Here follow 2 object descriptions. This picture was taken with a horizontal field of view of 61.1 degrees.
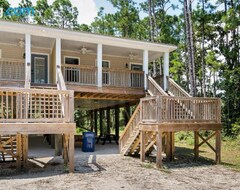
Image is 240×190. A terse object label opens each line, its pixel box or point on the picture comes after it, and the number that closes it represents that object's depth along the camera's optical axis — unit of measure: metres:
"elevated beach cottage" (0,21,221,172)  6.53
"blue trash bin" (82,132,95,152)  10.21
